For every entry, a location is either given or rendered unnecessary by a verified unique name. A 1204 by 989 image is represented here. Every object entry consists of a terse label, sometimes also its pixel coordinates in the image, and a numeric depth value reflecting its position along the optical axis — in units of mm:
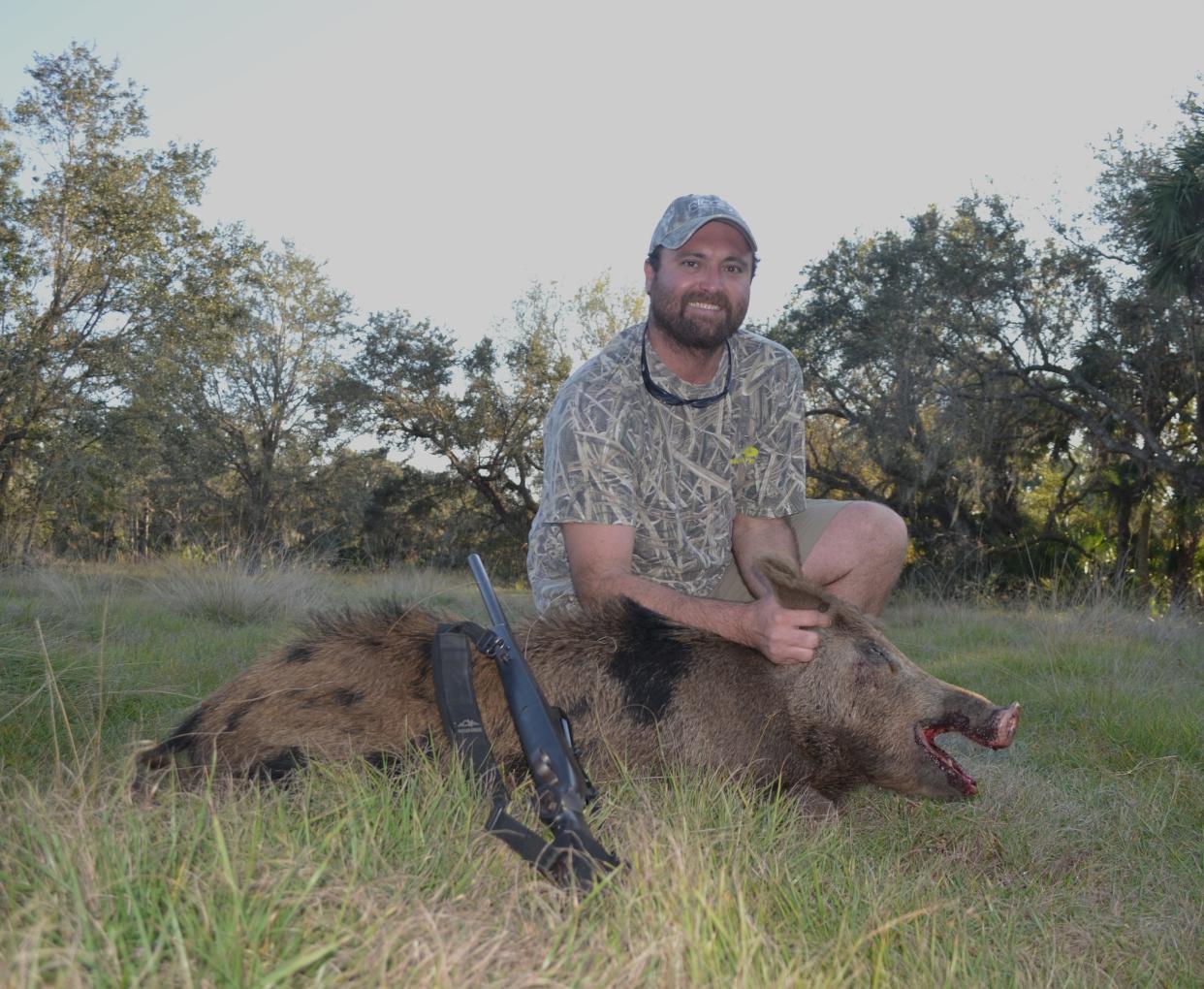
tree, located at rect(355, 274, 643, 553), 26844
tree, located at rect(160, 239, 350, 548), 25812
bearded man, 4504
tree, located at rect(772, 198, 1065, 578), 19141
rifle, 2422
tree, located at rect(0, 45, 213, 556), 19031
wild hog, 3332
